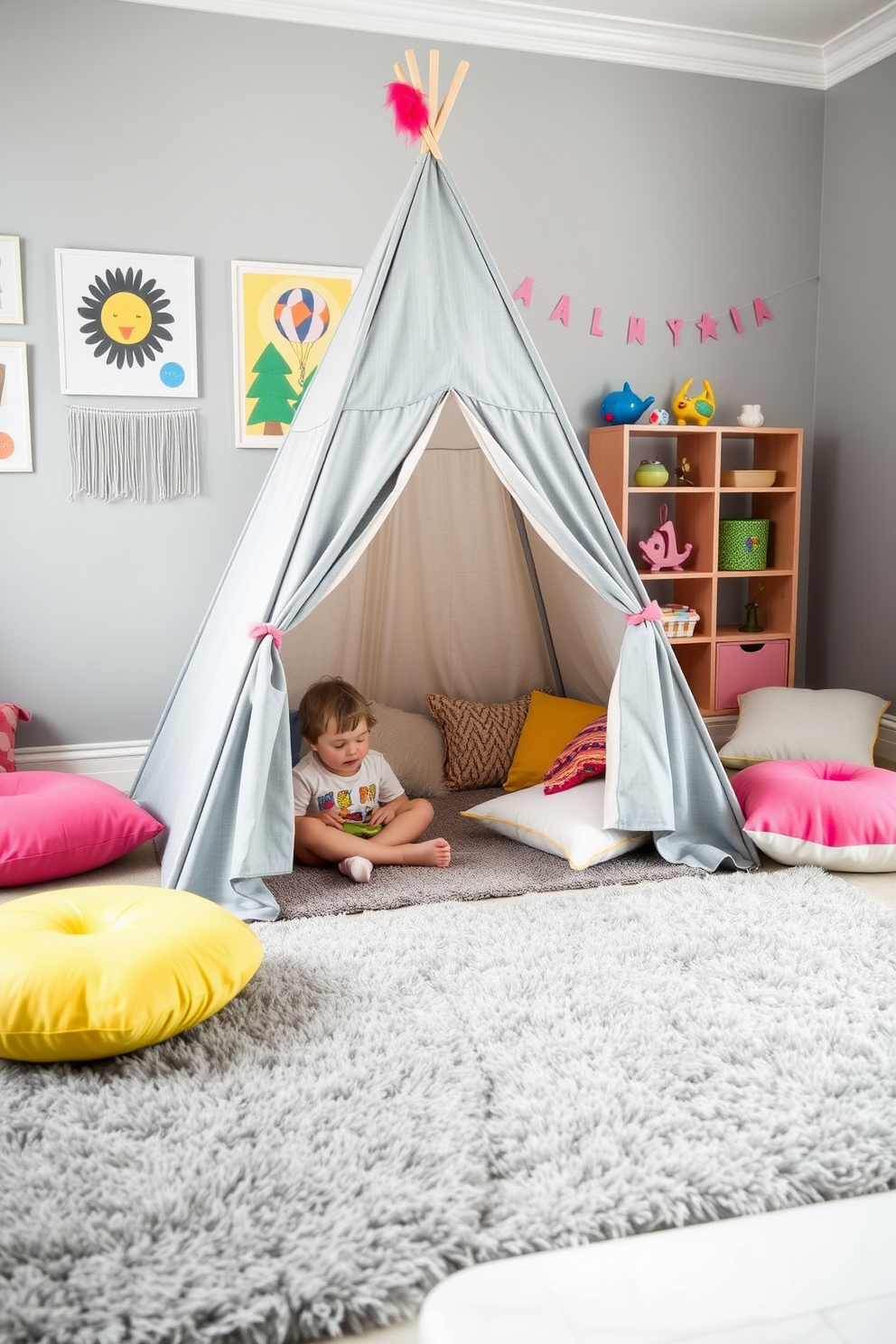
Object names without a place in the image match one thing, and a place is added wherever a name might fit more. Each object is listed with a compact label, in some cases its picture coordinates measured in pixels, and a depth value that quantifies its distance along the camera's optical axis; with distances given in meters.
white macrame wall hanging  3.64
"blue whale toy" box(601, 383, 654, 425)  4.02
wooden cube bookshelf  4.07
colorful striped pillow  3.08
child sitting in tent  2.92
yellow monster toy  4.12
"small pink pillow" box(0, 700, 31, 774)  3.41
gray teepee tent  2.63
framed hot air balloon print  3.74
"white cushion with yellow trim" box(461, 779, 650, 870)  2.88
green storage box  4.20
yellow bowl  4.16
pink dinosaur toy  4.11
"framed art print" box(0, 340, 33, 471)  3.55
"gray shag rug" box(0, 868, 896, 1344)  1.37
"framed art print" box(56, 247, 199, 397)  3.58
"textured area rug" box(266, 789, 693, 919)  2.71
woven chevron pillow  3.65
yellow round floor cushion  1.79
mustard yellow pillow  3.54
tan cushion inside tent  3.56
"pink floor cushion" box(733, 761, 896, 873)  2.86
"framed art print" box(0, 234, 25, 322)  3.51
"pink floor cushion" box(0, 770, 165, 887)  2.78
